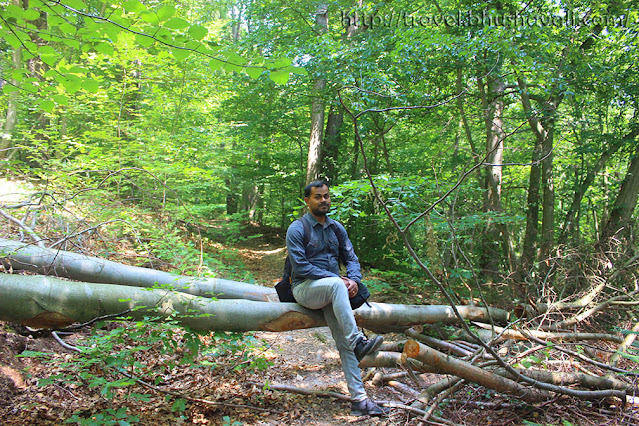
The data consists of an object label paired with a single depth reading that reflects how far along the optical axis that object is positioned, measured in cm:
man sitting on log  309
